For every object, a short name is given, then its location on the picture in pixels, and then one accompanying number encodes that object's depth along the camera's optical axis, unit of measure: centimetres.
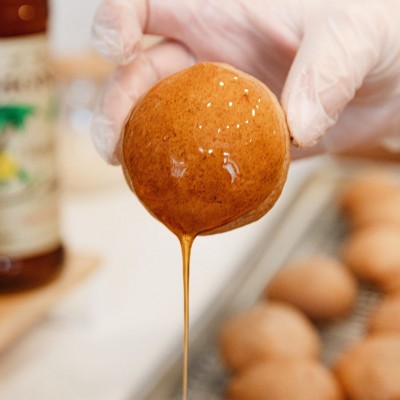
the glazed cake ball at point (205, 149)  43
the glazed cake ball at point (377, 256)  74
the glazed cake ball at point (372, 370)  59
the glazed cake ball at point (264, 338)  64
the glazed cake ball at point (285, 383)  59
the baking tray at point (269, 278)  62
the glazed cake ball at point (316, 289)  71
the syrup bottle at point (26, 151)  59
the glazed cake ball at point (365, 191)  84
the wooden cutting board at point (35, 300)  59
